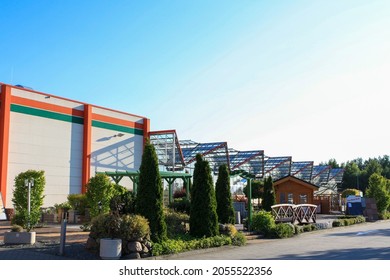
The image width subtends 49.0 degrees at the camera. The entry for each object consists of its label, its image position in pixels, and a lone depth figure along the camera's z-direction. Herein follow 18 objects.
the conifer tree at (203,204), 16.08
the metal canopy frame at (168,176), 27.03
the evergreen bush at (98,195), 19.55
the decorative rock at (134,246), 12.66
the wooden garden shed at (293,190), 41.50
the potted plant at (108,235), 12.17
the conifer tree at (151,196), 13.90
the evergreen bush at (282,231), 19.52
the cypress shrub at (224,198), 18.94
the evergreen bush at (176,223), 15.81
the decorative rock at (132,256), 12.45
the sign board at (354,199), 36.88
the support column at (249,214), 20.42
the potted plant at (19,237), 14.57
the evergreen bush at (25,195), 17.00
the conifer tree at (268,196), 26.97
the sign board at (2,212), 26.59
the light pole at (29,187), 16.11
